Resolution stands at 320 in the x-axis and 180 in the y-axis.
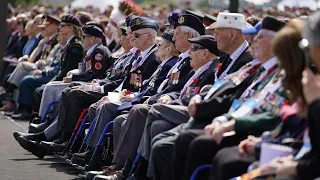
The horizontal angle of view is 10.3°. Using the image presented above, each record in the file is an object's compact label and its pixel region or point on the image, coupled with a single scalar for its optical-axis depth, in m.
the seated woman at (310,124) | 10.31
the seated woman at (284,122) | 10.98
